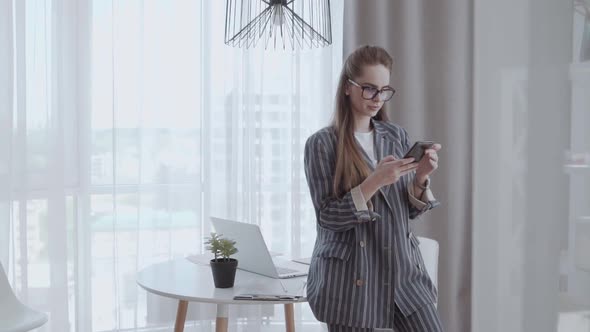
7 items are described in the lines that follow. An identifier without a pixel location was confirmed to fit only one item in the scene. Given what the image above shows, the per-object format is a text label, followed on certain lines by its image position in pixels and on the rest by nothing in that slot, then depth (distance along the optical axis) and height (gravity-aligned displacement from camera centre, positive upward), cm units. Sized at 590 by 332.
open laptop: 207 -38
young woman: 160 -19
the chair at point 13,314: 212 -64
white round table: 188 -47
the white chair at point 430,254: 232 -43
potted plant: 197 -40
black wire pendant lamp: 308 +64
